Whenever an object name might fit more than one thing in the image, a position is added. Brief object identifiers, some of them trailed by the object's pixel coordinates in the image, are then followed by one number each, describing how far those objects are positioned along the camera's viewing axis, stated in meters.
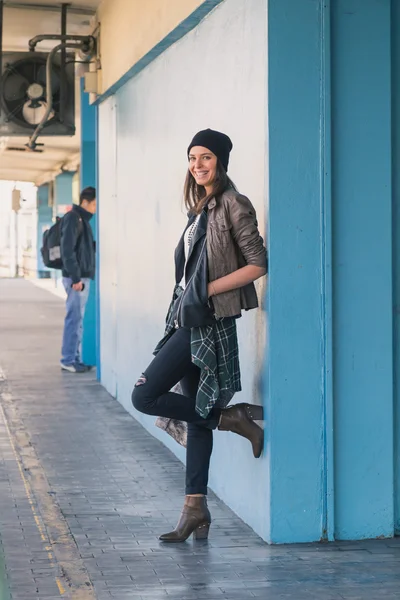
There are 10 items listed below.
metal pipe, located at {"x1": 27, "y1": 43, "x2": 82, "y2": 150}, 10.86
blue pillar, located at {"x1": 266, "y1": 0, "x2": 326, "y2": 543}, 4.90
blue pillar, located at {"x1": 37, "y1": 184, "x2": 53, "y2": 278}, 37.50
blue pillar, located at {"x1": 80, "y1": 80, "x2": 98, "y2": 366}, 11.78
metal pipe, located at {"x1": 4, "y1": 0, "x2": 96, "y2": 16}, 10.61
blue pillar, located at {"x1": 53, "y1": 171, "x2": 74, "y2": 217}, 32.25
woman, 4.82
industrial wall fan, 11.45
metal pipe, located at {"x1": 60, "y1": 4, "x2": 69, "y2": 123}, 10.62
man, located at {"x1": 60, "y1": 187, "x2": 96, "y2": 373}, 10.94
